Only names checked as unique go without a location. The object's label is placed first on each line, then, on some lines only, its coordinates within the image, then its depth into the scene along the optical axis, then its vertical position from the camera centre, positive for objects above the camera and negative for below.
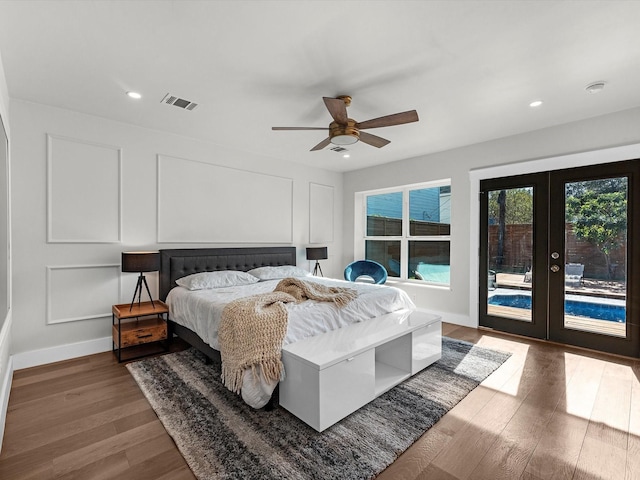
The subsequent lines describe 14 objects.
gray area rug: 1.71 -1.25
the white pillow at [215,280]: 3.51 -0.49
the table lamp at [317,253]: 5.24 -0.24
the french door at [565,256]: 3.29 -0.20
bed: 2.54 -0.60
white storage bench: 1.97 -0.94
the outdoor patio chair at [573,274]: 3.55 -0.40
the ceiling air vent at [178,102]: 2.92 +1.34
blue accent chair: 5.05 -0.53
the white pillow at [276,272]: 4.22 -0.47
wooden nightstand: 3.13 -0.93
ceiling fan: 2.53 +1.01
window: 4.96 +0.15
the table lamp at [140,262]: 3.18 -0.24
